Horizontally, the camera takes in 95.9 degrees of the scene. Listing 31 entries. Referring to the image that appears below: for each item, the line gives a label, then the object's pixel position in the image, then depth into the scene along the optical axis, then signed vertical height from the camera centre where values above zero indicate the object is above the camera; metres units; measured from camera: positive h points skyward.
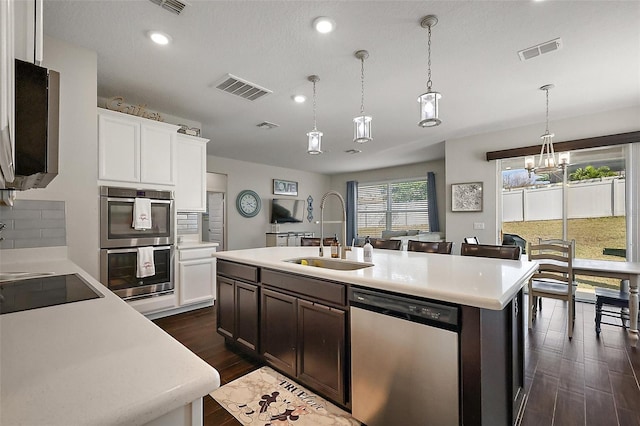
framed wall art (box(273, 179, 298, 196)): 7.86 +0.78
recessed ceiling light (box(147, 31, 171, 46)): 2.26 +1.42
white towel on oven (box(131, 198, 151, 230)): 3.12 +0.02
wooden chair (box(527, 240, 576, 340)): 2.99 -0.72
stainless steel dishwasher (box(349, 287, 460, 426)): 1.31 -0.72
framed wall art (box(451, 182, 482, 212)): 4.91 +0.30
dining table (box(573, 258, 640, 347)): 2.73 -0.59
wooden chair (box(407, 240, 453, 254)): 2.90 -0.34
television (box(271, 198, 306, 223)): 7.69 +0.13
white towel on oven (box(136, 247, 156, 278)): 3.15 -0.52
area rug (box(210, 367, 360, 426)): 1.74 -1.24
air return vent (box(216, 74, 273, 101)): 3.01 +1.41
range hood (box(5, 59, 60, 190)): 0.71 +0.25
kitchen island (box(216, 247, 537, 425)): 1.27 -0.61
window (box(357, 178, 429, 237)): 7.56 +0.22
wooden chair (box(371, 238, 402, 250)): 3.31 -0.35
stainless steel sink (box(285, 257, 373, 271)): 2.26 -0.40
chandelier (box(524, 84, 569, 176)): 3.31 +0.62
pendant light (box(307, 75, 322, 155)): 2.78 +0.70
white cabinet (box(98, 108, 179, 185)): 2.92 +0.73
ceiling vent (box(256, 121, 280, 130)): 4.38 +1.39
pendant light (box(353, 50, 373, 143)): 2.45 +0.75
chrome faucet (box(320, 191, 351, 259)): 2.34 -0.12
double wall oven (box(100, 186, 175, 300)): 2.90 -0.28
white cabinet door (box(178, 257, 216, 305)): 3.62 -0.85
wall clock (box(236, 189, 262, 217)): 6.98 +0.30
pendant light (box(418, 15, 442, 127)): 2.07 +0.79
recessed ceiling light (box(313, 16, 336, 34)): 2.11 +1.43
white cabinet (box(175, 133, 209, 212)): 3.77 +0.56
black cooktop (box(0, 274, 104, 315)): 1.09 -0.34
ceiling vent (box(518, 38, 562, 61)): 2.39 +1.42
